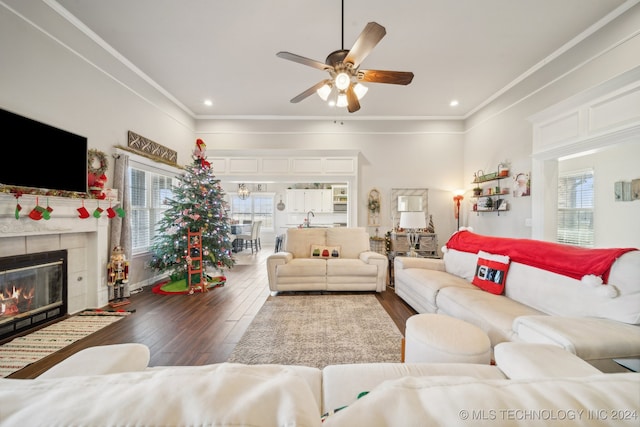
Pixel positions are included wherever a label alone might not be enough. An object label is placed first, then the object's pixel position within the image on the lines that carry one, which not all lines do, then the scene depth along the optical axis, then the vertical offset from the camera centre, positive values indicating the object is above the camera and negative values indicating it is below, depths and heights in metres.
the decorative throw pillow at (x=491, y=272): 2.51 -0.57
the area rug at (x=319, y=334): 2.18 -1.17
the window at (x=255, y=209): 10.26 +0.18
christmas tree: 4.18 -0.16
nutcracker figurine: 3.36 -0.77
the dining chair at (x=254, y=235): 7.86 -0.64
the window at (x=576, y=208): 4.73 +0.15
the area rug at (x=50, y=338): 2.06 -1.16
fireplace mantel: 2.43 -0.29
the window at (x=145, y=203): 4.18 +0.16
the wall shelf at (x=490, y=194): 4.47 +0.38
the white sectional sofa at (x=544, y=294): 1.45 -0.64
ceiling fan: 2.07 +1.33
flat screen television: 2.37 +0.56
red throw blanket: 1.81 -0.32
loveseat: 3.84 -0.87
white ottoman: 1.43 -0.72
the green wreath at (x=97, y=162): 3.20 +0.63
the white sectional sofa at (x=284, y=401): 0.34 -0.27
